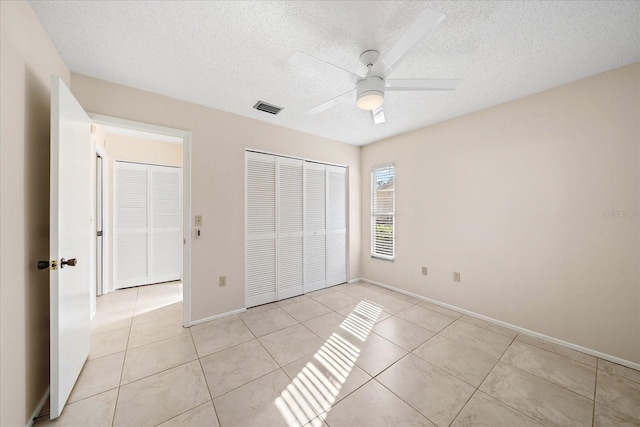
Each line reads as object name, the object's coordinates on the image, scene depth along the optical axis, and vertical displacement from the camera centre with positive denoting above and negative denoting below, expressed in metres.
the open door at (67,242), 1.38 -0.17
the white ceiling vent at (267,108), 2.62 +1.31
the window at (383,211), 3.80 +0.06
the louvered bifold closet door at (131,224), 3.71 -0.11
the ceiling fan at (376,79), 1.43 +0.99
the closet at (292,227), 3.09 -0.17
